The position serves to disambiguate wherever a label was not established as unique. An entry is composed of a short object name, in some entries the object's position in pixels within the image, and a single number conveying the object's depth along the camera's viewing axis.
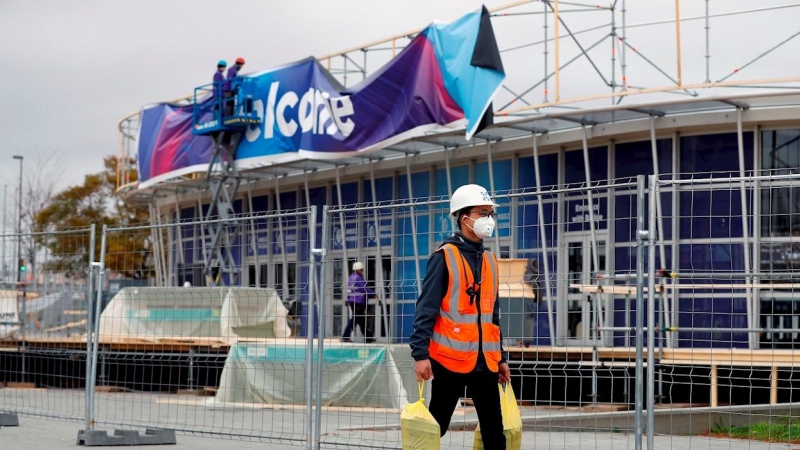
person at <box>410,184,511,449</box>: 7.41
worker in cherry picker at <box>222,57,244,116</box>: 27.53
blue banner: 21.39
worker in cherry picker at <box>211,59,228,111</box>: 27.55
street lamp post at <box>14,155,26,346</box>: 14.56
